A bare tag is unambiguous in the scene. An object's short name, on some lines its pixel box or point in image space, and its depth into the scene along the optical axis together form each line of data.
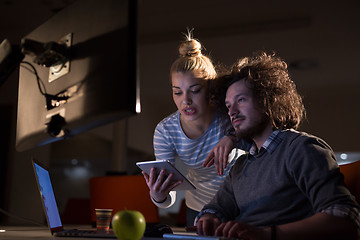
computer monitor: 0.80
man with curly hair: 0.93
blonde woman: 1.76
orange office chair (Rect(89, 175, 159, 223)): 2.60
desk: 1.06
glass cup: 1.30
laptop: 1.10
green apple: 0.83
